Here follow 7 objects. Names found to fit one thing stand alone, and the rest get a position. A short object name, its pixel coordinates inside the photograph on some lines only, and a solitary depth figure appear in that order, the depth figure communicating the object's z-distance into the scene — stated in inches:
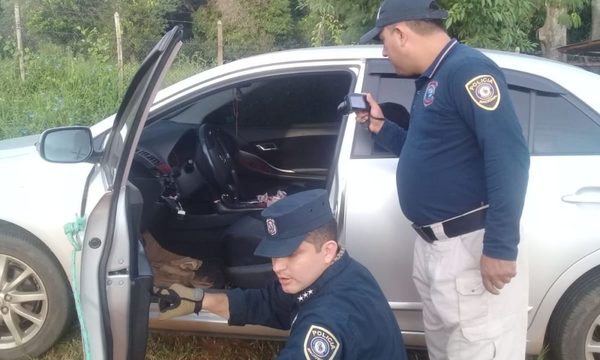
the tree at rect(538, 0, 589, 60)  345.1
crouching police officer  68.2
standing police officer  85.4
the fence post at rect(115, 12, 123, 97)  357.4
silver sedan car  110.7
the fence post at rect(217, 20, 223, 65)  414.4
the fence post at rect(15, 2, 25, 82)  386.6
